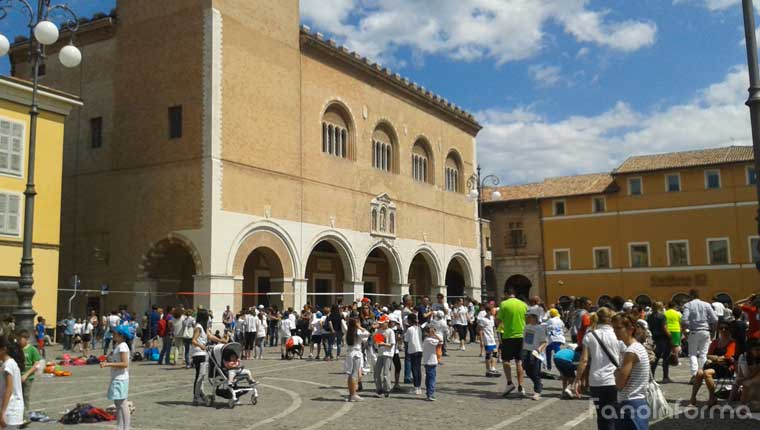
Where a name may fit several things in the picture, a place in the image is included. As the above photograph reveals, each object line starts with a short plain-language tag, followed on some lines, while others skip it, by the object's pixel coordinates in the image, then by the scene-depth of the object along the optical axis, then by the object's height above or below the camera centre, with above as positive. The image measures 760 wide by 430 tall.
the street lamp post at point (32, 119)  11.96 +3.47
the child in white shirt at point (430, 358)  11.78 -1.21
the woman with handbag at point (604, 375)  6.96 -0.93
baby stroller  11.50 -1.46
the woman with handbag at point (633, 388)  5.99 -0.92
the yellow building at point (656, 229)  42.09 +3.81
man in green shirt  11.95 -0.84
